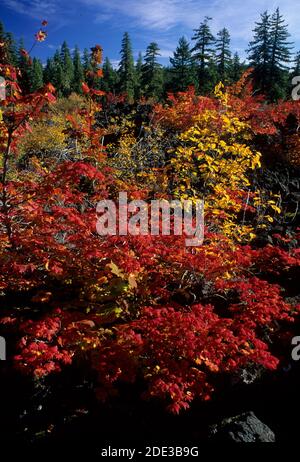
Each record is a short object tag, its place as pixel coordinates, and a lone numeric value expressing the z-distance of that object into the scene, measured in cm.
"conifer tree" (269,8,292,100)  3353
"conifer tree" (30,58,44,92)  4768
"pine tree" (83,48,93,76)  6344
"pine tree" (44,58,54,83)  5519
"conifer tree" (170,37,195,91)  3117
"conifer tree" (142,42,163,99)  3484
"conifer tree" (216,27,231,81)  3407
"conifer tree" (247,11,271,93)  3403
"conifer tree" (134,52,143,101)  4036
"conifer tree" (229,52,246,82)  3610
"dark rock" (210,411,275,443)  475
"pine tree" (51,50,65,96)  4972
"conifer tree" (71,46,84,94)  5182
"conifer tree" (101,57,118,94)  4964
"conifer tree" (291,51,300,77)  3584
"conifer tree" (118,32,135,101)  4172
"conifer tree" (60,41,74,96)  5194
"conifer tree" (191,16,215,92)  3053
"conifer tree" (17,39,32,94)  4707
